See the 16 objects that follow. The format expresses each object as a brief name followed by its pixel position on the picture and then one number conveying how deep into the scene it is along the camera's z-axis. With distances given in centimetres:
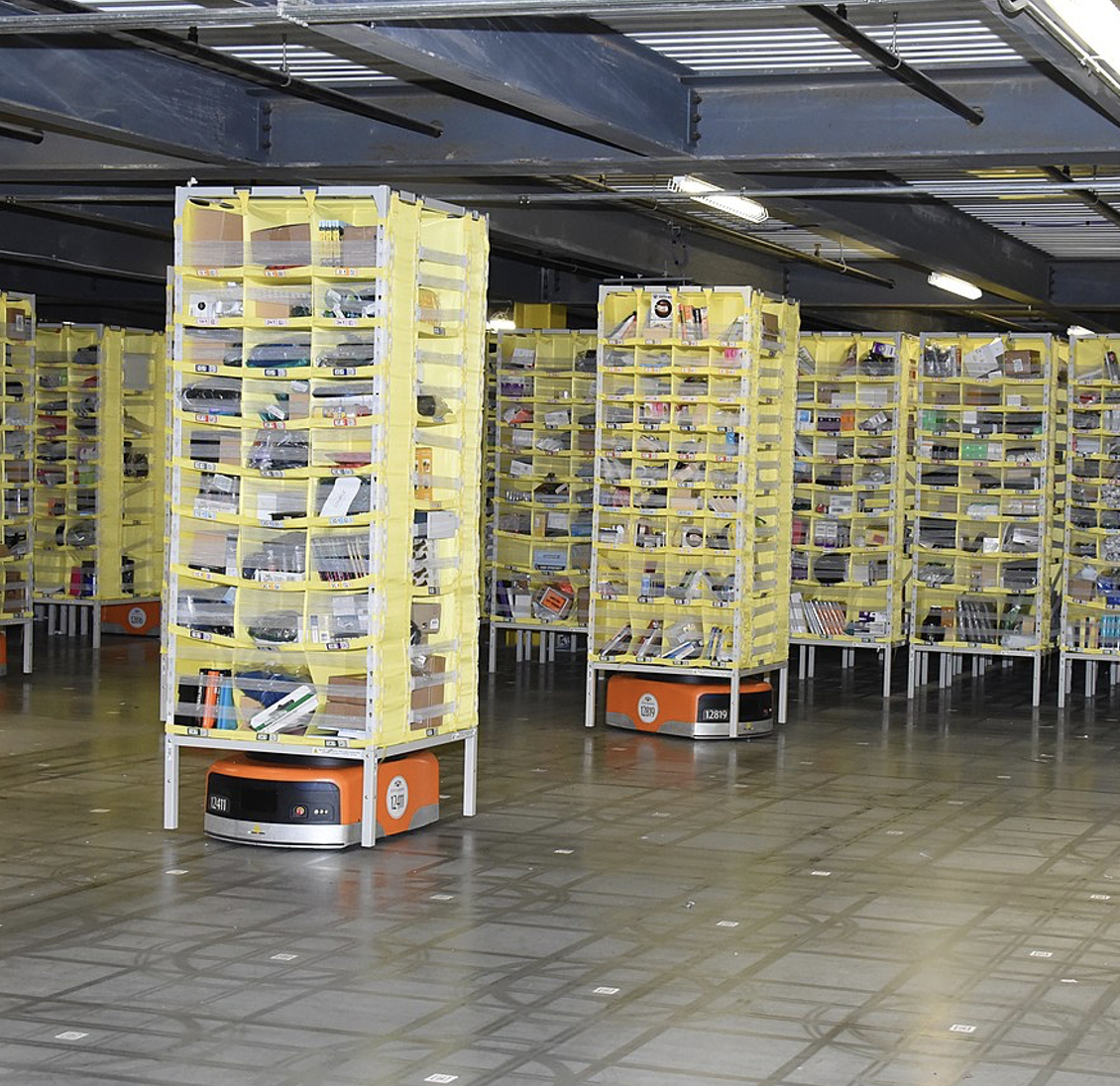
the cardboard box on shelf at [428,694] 965
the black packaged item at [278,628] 936
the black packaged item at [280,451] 934
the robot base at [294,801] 930
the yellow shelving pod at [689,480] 1359
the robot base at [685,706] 1373
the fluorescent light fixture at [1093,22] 590
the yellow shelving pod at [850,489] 1695
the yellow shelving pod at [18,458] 1625
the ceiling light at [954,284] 1759
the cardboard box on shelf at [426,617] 967
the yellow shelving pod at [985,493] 1648
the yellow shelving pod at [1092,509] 1656
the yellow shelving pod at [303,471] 922
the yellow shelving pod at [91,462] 1958
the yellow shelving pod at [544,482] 1795
